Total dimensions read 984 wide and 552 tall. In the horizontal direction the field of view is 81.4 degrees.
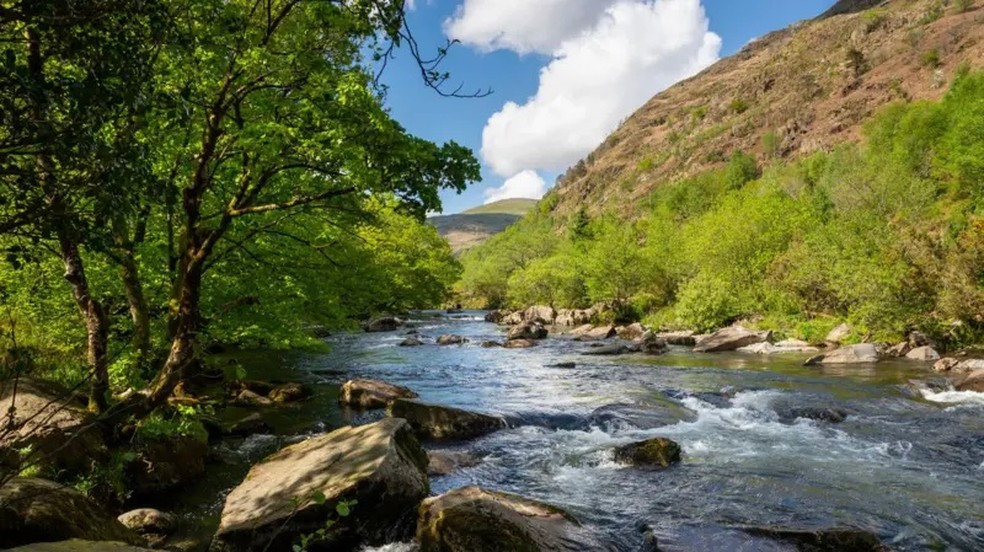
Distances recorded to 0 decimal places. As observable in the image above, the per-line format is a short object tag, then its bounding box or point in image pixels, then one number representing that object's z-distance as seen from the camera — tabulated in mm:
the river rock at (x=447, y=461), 11273
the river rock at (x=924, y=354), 24828
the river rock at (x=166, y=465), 9492
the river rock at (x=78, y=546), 4660
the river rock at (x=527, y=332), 42562
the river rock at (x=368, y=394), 16797
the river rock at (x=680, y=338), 36781
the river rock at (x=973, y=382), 18016
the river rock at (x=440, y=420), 14148
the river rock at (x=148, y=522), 8133
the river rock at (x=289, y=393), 17281
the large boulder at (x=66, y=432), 8328
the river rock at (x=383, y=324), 49644
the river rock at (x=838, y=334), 31209
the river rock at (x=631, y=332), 40869
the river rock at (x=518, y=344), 36906
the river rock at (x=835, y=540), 7465
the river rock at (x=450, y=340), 38634
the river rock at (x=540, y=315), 61906
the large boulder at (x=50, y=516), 6180
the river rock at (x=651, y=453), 11795
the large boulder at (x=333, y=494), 7523
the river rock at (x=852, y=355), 25255
